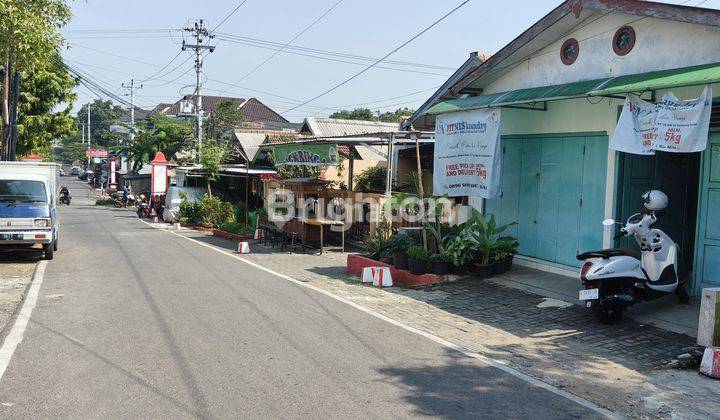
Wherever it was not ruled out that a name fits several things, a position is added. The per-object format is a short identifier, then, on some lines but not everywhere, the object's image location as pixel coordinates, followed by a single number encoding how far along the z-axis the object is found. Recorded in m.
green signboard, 16.17
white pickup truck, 12.81
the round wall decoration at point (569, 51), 10.83
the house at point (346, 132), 25.70
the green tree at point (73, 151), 103.72
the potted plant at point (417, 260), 11.29
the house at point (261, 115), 69.75
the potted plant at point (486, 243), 11.27
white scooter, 7.99
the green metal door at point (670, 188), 10.05
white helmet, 8.09
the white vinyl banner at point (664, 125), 7.74
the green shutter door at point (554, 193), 10.51
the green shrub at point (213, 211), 24.28
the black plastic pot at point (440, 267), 11.26
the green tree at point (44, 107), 26.48
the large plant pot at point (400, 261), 11.73
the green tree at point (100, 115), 107.69
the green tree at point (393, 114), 58.60
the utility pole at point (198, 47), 33.91
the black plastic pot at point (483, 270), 11.26
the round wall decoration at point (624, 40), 9.80
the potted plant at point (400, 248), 11.77
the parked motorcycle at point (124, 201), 42.93
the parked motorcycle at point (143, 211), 32.00
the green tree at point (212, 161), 25.20
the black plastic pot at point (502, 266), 11.38
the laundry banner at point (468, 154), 11.10
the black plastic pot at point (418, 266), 11.30
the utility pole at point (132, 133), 41.43
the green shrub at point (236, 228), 21.25
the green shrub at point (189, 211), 26.49
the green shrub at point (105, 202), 46.30
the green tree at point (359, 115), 67.00
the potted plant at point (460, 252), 11.22
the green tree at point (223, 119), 41.47
